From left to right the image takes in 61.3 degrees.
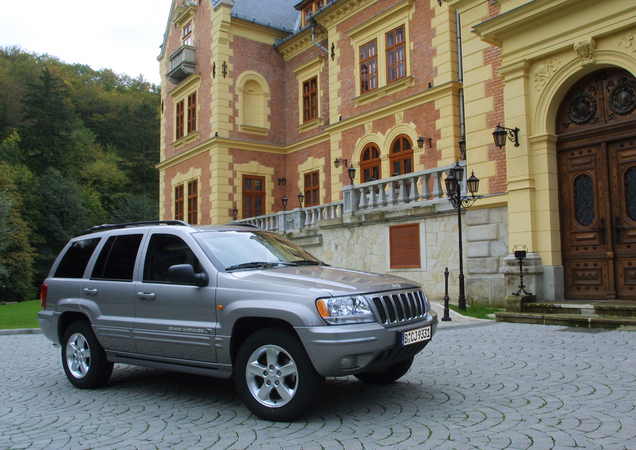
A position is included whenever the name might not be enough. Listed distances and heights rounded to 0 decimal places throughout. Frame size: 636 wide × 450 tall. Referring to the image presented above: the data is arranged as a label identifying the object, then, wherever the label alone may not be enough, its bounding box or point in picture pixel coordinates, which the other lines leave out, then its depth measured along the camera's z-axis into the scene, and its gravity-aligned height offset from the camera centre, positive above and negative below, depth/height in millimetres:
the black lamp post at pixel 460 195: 12375 +1491
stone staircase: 9086 -1093
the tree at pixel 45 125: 48531 +12624
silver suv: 4438 -508
